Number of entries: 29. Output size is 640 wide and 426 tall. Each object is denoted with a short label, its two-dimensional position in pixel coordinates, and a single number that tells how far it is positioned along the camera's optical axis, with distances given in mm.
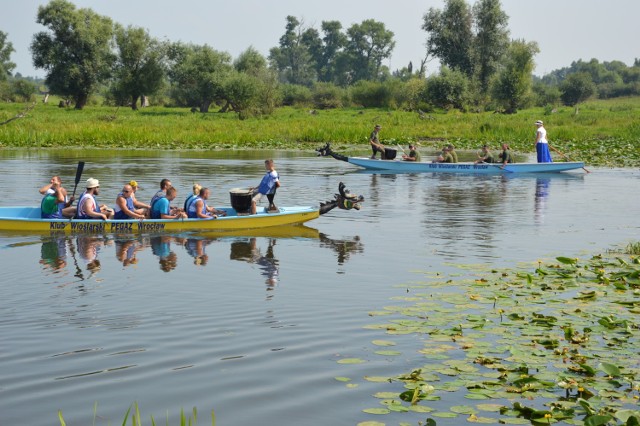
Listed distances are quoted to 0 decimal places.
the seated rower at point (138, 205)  17173
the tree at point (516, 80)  66562
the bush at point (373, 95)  73250
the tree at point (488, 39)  75938
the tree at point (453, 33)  77625
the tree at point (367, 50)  132000
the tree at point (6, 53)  114688
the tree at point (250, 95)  60406
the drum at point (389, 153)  32094
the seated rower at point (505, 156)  30234
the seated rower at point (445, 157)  31141
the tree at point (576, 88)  85500
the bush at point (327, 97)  75938
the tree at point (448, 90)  66712
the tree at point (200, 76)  65731
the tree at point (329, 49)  138875
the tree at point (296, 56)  140500
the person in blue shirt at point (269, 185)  18797
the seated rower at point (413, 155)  31641
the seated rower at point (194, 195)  17370
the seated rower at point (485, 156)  30828
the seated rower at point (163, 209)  17234
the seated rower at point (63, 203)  17016
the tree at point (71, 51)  71312
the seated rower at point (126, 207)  16938
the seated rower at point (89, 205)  16672
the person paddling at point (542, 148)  30788
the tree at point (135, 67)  71875
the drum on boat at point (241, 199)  17734
